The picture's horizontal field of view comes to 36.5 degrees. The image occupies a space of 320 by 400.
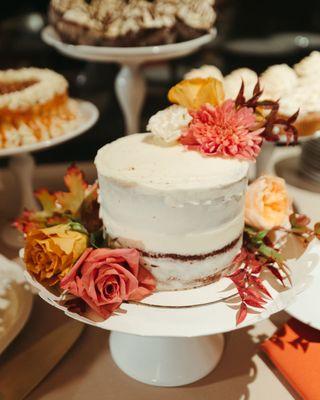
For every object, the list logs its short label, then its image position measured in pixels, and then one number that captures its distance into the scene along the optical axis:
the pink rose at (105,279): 0.64
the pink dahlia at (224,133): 0.68
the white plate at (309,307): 0.81
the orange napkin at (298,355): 0.73
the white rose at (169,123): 0.71
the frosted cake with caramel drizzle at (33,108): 1.09
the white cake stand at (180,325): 0.63
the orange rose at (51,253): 0.68
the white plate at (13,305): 0.80
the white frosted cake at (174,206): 0.64
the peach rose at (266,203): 0.77
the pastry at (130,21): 1.20
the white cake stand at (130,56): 1.19
